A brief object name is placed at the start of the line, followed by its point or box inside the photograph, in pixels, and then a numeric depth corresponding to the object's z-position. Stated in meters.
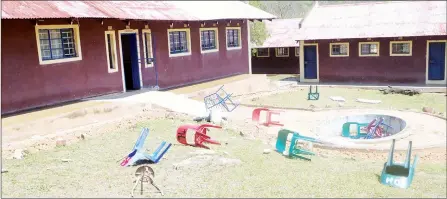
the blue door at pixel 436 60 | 20.95
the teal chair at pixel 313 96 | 18.98
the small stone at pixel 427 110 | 15.26
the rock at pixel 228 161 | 8.32
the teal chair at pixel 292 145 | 9.73
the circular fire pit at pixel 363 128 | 13.23
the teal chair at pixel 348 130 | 13.60
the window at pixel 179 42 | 17.38
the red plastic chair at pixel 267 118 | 13.91
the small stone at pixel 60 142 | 10.40
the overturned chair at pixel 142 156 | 8.40
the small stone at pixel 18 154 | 9.50
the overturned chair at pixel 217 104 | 14.73
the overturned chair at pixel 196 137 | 9.86
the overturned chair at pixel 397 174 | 8.01
